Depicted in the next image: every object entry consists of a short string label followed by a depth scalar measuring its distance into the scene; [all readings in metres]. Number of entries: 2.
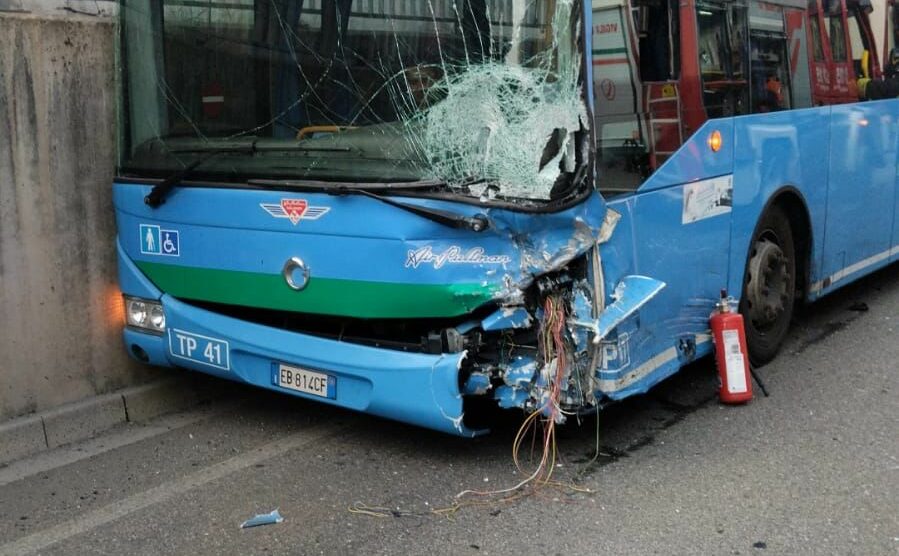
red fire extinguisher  5.35
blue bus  4.12
